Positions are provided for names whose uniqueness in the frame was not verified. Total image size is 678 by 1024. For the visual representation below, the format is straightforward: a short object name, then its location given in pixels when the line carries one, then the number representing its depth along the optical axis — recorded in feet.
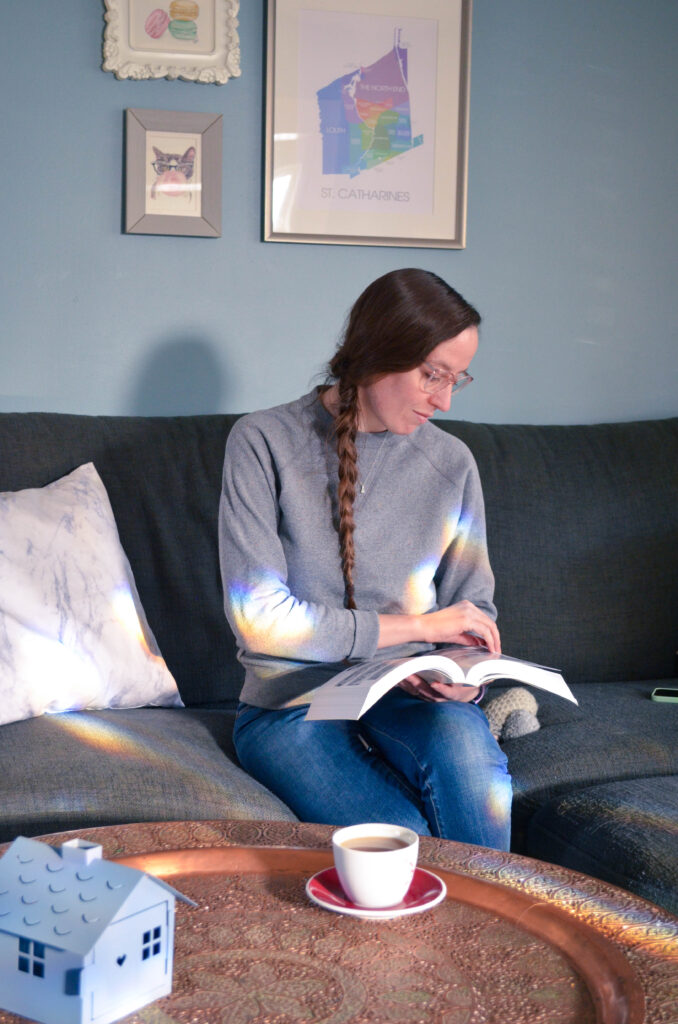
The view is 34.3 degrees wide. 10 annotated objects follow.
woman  4.96
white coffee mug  2.98
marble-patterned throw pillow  5.56
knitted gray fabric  6.06
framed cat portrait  7.50
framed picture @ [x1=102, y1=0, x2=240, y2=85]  7.38
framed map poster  7.77
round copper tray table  2.62
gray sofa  4.78
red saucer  3.05
